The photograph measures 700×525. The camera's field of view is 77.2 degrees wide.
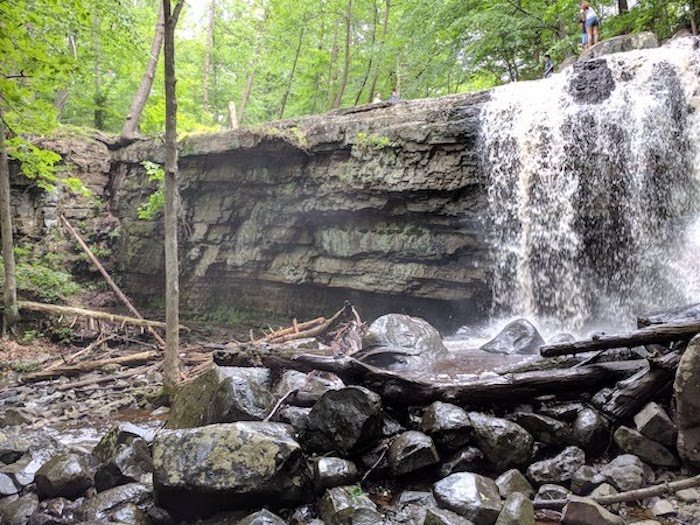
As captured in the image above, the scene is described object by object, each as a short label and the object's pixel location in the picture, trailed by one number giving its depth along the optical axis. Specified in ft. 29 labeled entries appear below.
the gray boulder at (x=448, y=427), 12.53
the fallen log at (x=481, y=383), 13.33
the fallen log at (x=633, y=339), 12.26
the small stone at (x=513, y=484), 10.96
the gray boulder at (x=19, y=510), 11.68
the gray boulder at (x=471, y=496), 9.95
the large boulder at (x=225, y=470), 10.99
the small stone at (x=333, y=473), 11.93
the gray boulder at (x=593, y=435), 11.85
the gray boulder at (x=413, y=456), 12.06
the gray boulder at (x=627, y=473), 10.39
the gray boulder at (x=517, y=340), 22.00
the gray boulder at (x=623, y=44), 30.99
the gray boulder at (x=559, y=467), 11.31
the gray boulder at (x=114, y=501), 11.76
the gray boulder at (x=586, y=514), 9.00
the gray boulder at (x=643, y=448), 10.79
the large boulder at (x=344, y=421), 12.92
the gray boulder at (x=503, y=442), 11.99
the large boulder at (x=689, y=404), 10.35
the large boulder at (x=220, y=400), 14.57
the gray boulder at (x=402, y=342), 21.18
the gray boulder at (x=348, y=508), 10.54
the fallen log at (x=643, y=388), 11.84
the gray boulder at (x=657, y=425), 10.94
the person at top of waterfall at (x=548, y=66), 37.29
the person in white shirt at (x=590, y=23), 35.22
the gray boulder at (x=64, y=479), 12.82
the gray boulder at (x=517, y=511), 9.52
